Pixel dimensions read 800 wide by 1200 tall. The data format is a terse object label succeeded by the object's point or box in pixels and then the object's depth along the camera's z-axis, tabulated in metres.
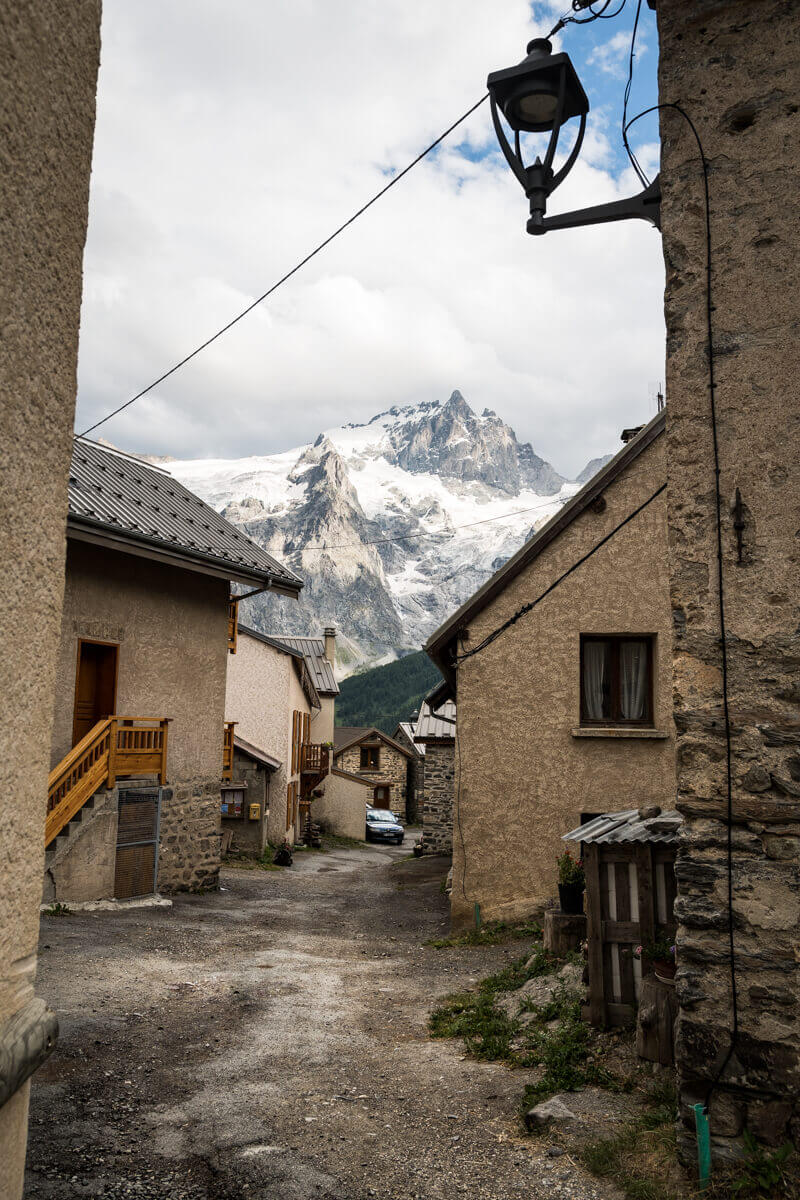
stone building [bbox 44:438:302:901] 12.80
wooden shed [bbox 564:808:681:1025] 6.27
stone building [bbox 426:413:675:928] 11.66
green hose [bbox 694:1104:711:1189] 3.96
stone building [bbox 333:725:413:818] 47.44
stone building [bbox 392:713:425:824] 48.84
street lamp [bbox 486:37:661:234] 5.26
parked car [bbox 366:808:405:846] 38.88
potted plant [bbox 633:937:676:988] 5.55
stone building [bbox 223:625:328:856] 24.39
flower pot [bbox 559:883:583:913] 8.91
